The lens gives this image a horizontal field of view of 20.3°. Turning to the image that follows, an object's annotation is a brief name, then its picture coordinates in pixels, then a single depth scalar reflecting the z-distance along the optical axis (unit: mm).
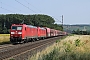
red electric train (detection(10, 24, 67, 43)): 37000
